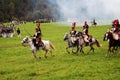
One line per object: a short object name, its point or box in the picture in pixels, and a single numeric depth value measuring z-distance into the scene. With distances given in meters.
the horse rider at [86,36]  29.85
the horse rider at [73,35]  29.66
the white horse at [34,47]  27.23
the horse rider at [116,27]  27.13
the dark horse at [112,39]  26.41
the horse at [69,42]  29.87
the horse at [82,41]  29.50
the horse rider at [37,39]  27.34
